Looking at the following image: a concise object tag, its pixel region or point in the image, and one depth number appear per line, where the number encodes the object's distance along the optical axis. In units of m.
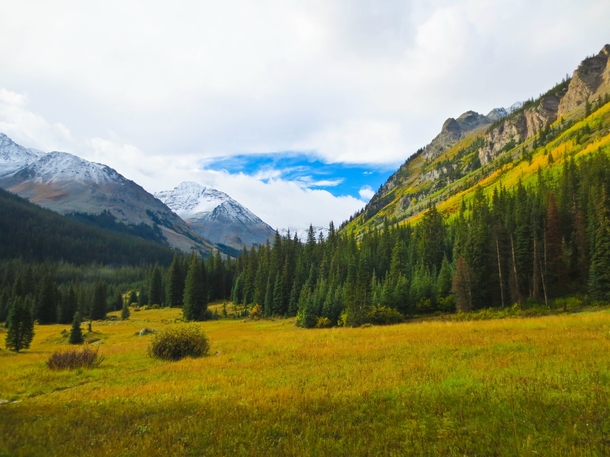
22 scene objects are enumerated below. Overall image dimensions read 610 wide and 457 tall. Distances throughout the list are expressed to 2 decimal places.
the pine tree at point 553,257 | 56.32
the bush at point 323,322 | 59.75
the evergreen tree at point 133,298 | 149.18
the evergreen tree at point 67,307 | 96.12
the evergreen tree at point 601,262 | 47.76
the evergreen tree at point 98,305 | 102.61
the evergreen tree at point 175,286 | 120.00
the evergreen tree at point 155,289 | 129.25
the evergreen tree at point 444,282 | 62.69
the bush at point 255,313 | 87.19
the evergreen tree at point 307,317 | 61.94
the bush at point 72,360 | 22.44
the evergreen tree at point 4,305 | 98.28
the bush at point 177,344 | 26.92
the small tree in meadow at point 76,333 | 47.75
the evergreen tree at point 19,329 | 35.32
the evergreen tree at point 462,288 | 55.38
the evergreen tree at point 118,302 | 134.00
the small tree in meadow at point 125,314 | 95.39
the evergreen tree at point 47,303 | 95.56
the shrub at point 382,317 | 53.94
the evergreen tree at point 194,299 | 88.50
